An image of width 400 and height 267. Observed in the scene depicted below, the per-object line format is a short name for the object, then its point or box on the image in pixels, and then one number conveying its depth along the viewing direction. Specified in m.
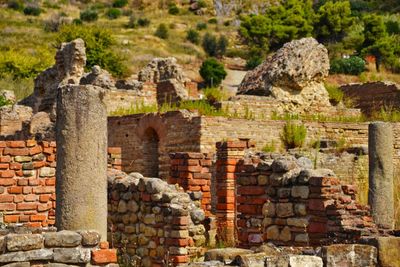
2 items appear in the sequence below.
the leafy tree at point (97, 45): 41.59
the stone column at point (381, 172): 10.14
